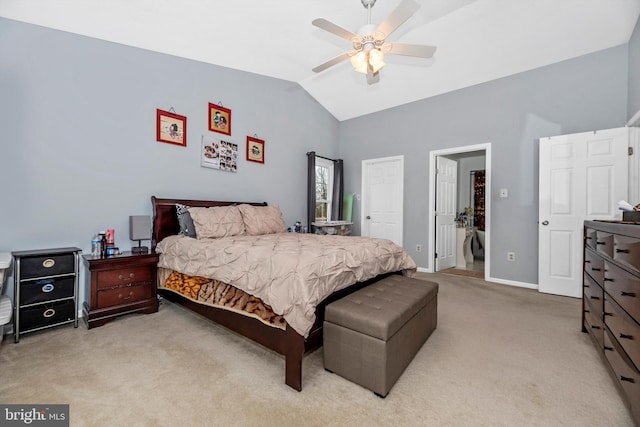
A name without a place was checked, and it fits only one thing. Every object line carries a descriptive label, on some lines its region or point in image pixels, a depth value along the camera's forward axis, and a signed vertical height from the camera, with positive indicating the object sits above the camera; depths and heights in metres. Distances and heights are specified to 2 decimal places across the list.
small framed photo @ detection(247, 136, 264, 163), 4.26 +0.95
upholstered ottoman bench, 1.57 -0.73
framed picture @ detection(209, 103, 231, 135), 3.81 +1.27
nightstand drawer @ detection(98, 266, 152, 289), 2.54 -0.63
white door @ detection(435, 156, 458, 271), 4.81 +0.03
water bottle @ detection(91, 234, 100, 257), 2.71 -0.36
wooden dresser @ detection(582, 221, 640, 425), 1.33 -0.49
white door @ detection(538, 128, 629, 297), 3.20 +0.26
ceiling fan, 2.26 +1.54
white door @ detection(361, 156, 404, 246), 5.12 +0.29
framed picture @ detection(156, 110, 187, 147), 3.33 +1.00
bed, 1.66 -0.46
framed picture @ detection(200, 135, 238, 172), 3.76 +0.78
